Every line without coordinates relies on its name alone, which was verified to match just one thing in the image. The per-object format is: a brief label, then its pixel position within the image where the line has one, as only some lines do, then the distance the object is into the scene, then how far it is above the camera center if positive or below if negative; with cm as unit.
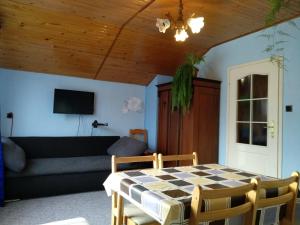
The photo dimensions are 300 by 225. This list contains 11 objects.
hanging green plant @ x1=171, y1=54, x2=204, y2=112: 347 +61
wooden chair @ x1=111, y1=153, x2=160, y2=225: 161 -69
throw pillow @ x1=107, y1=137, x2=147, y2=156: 378 -45
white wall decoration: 481 +34
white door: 301 +9
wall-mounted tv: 407 +32
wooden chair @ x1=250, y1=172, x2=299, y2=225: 127 -43
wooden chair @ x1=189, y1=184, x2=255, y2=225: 110 -42
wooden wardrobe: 353 -4
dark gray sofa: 305 -70
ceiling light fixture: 196 +86
